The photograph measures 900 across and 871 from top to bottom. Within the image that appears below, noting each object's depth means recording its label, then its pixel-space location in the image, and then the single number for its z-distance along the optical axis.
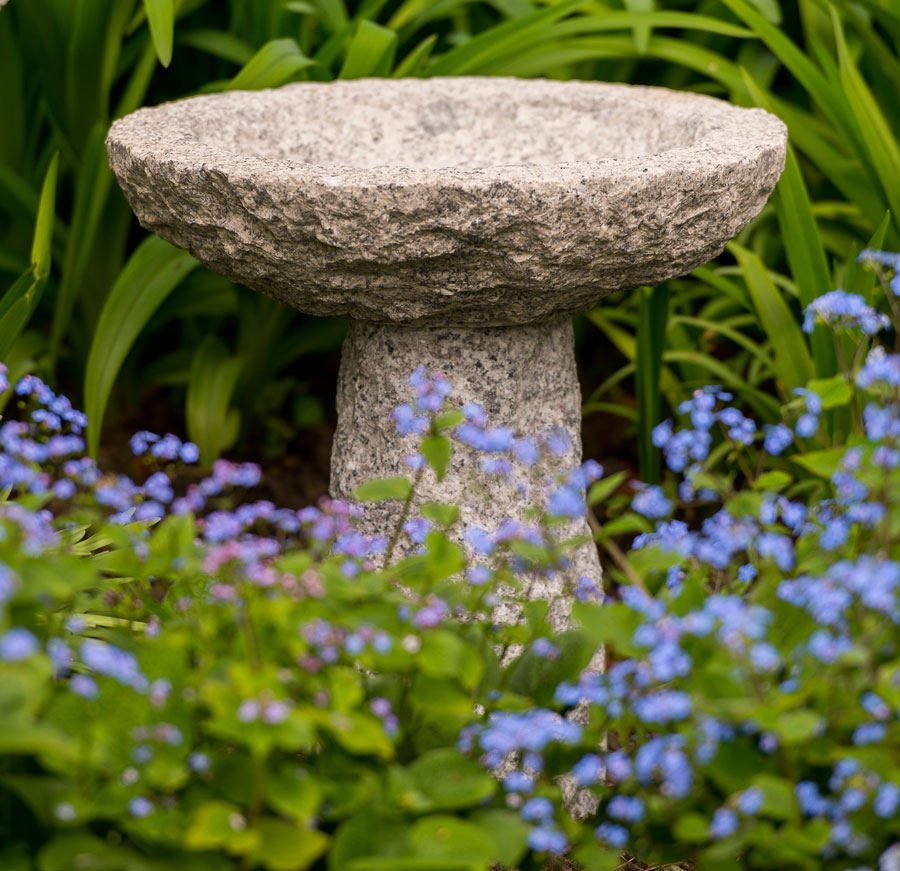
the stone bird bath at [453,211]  2.97
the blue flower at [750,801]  1.92
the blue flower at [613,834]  2.11
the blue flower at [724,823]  1.91
